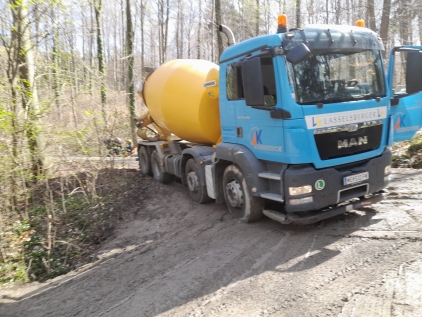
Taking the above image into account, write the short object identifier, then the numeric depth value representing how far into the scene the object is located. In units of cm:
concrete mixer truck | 459
